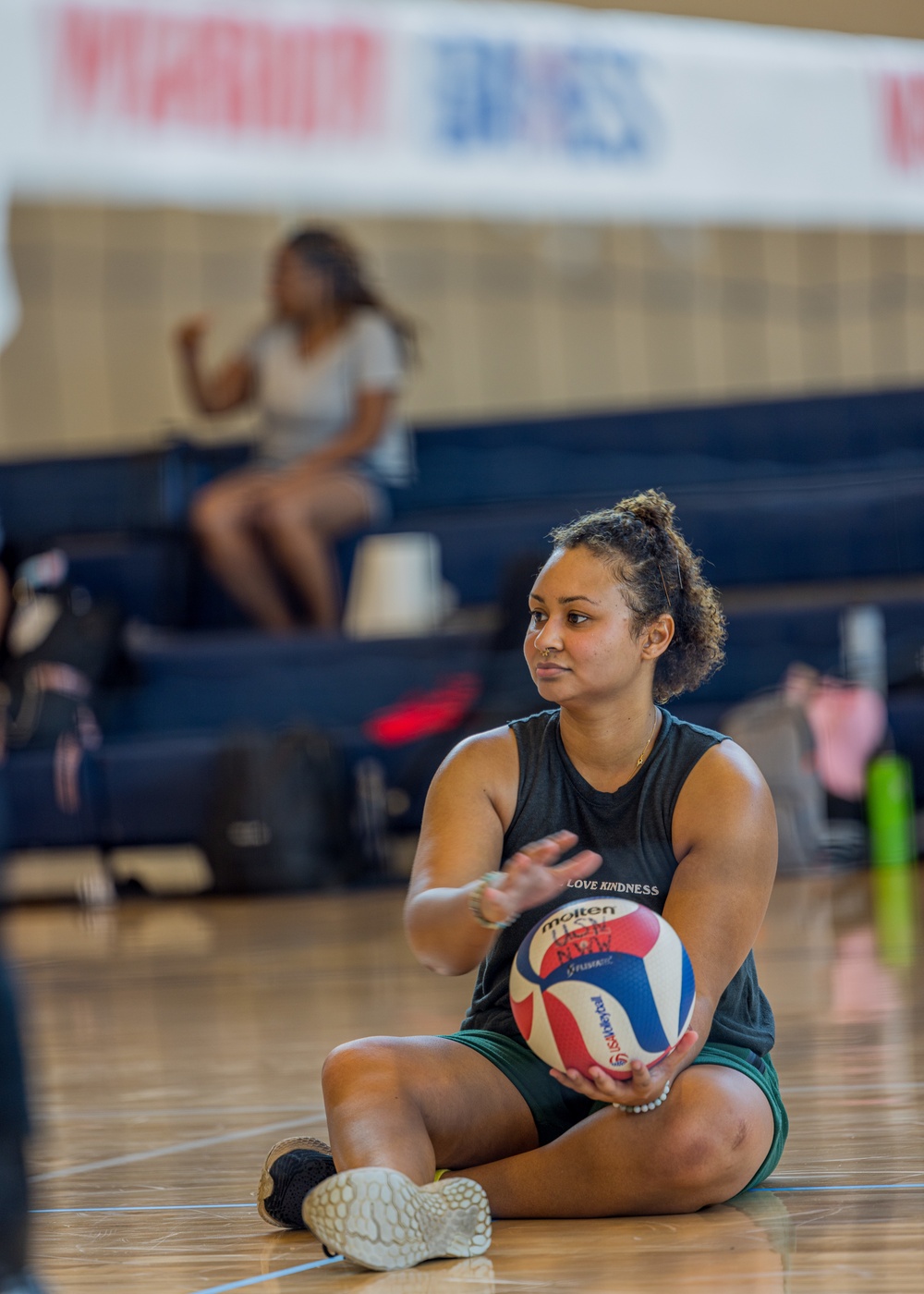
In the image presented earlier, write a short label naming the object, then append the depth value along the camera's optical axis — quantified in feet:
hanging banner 37.32
